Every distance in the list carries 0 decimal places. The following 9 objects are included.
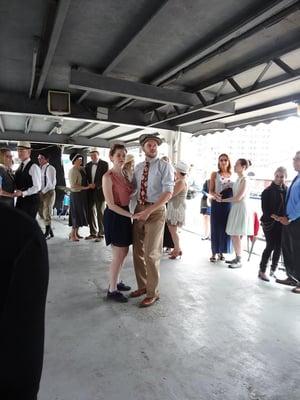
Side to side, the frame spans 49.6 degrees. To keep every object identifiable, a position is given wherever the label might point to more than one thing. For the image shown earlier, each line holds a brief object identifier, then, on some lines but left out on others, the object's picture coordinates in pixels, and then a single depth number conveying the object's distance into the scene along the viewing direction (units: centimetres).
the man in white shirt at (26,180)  426
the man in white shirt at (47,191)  582
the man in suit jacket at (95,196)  611
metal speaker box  551
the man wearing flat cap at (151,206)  303
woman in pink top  305
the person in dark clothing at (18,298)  54
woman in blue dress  470
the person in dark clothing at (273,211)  397
